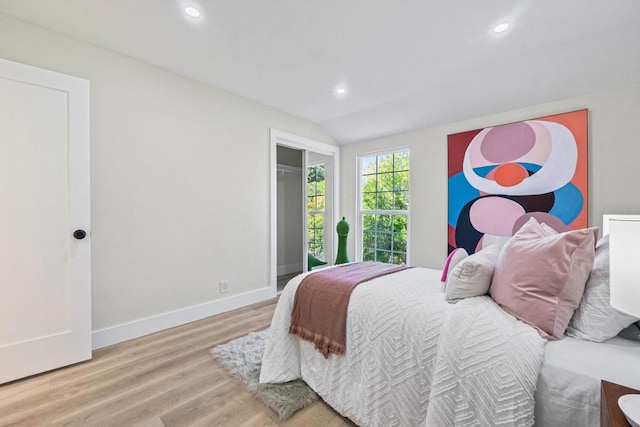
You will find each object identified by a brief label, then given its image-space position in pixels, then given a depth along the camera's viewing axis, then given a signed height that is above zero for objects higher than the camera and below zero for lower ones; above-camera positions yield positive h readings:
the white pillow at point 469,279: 1.35 -0.34
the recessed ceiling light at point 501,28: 1.91 +1.31
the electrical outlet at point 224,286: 3.03 -0.84
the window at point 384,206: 3.88 +0.07
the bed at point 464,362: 0.93 -0.59
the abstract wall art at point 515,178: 2.56 +0.34
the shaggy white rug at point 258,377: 1.56 -1.10
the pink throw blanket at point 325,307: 1.54 -0.58
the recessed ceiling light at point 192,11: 1.81 +1.35
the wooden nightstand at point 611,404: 0.67 -0.52
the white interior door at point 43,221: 1.80 -0.07
